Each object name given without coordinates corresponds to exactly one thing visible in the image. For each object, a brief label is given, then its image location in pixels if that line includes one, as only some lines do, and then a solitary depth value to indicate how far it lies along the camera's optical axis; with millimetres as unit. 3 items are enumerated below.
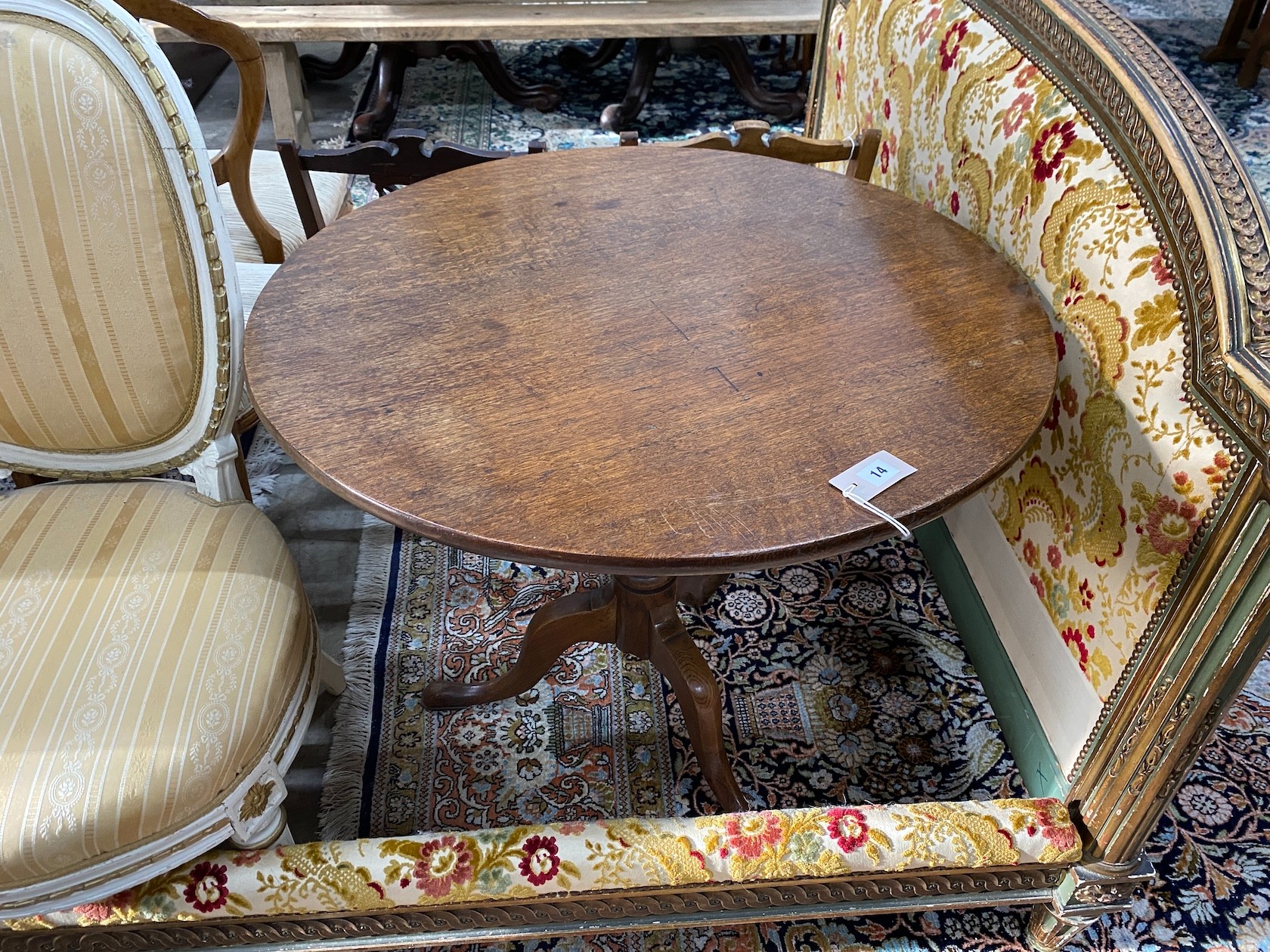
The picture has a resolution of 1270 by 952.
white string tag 733
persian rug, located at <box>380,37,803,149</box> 2797
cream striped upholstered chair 807
